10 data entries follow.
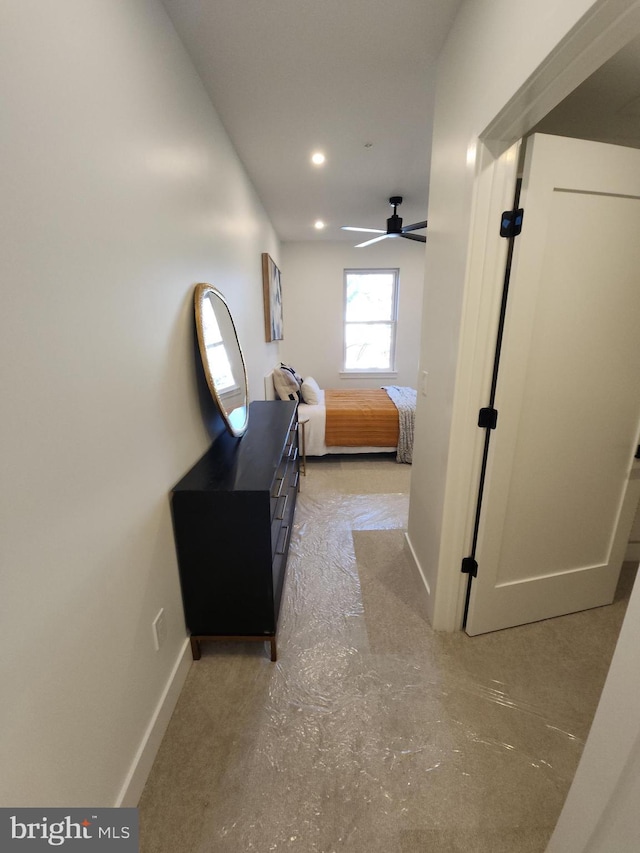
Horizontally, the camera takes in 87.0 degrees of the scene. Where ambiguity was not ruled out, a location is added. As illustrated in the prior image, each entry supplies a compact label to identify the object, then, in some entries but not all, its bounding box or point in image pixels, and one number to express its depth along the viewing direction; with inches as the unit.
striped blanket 140.6
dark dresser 50.9
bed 141.1
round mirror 59.9
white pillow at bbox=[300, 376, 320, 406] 149.9
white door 46.7
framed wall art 129.4
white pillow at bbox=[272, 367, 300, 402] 144.3
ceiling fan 124.5
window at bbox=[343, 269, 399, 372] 203.3
